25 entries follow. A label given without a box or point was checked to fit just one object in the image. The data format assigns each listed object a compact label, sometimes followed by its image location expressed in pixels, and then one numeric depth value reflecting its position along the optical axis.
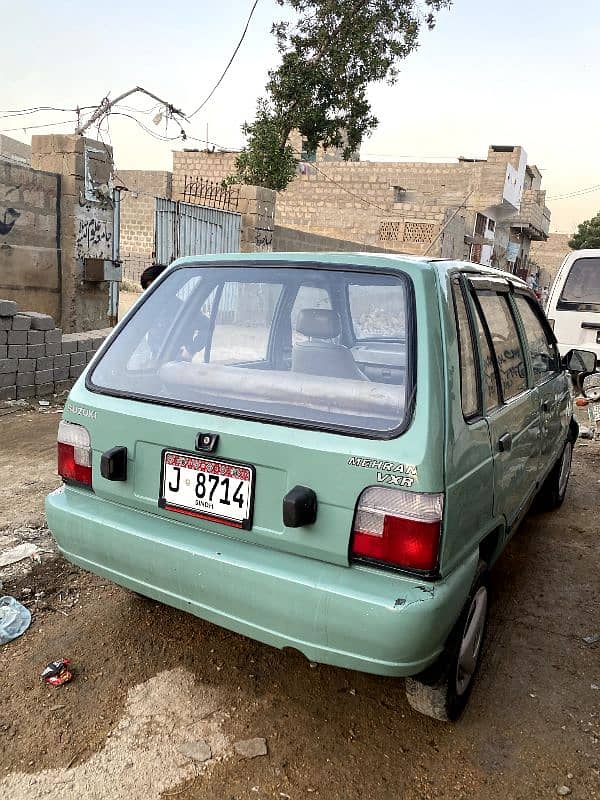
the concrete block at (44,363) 6.55
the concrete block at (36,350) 6.41
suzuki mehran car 1.78
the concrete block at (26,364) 6.33
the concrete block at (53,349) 6.64
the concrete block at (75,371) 7.09
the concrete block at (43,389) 6.63
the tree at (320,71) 16.69
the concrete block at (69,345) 6.91
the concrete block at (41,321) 6.39
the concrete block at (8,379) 6.19
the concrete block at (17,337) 6.14
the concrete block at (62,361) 6.81
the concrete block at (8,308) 5.94
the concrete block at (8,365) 6.13
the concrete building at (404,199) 22.36
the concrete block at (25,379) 6.37
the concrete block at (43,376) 6.58
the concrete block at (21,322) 6.15
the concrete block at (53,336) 6.57
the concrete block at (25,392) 6.42
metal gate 9.59
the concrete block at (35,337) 6.36
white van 7.74
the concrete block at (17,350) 6.18
